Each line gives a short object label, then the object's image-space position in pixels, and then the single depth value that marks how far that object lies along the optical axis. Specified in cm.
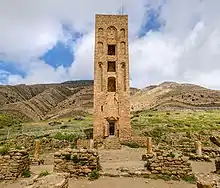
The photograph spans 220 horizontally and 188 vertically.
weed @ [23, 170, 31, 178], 691
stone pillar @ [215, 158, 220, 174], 704
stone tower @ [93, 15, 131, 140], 1874
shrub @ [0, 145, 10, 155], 683
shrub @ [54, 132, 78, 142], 1713
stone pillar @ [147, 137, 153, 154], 1227
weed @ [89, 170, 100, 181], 632
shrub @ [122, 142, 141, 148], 1734
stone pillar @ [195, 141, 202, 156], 1225
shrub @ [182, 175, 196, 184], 628
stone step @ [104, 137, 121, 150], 1665
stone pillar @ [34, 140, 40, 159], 1128
